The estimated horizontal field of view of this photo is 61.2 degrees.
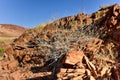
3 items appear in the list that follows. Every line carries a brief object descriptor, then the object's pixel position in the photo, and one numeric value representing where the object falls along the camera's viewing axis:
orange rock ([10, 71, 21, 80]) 3.09
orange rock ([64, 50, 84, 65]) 2.74
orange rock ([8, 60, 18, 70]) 3.57
